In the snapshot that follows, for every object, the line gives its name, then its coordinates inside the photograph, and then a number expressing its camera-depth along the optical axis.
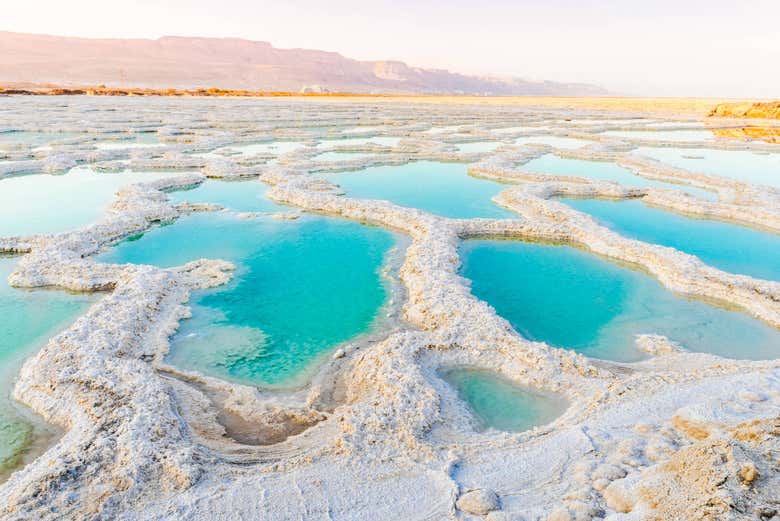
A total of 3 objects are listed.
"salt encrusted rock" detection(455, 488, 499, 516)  4.25
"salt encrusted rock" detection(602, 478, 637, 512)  4.12
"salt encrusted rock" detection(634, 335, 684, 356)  7.52
